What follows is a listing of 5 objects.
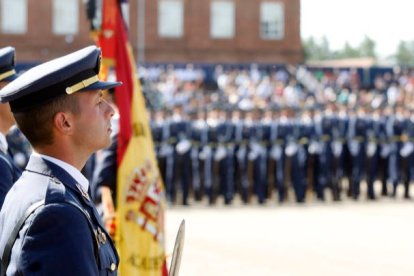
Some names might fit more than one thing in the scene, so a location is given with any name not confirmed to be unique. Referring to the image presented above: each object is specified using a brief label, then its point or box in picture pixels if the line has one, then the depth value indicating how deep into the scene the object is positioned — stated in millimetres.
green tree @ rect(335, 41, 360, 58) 90900
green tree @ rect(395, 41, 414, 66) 85125
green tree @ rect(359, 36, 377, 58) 89512
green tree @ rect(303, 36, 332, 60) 87625
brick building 34875
